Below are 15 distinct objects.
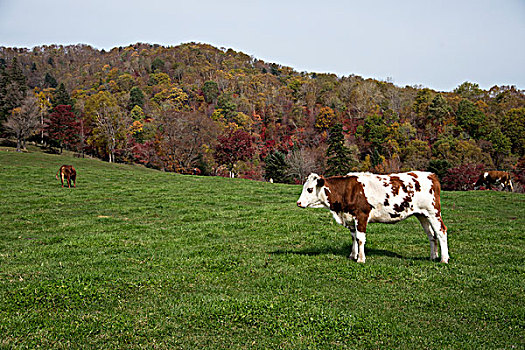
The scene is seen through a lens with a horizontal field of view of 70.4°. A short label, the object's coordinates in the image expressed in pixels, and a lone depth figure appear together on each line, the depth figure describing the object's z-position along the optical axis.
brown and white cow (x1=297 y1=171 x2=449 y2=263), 9.33
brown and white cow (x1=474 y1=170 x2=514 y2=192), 32.62
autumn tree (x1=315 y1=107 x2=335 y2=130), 108.50
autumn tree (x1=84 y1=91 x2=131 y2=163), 72.69
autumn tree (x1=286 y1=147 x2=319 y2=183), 66.88
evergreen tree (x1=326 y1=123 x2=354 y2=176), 67.12
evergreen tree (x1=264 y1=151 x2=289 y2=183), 63.38
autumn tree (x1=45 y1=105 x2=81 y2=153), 72.12
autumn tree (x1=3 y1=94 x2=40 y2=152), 62.09
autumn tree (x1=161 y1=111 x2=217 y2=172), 64.94
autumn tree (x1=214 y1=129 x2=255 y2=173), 61.94
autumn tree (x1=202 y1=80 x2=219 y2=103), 140.88
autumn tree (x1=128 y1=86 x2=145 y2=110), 115.06
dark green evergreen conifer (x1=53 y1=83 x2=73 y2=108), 97.31
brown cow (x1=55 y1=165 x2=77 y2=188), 28.09
